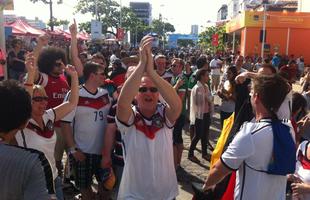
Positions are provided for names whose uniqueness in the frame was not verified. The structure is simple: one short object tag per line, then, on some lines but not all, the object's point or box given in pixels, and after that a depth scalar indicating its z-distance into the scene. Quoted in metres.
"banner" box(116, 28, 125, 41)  42.53
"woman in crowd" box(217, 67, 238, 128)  7.47
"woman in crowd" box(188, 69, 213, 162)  7.33
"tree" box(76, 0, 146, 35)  59.28
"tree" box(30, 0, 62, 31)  32.84
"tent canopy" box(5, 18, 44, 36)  25.15
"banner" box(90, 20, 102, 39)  36.19
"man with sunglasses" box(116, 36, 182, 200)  3.10
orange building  32.81
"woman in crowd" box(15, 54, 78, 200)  3.30
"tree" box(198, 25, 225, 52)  46.19
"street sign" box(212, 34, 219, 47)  39.78
